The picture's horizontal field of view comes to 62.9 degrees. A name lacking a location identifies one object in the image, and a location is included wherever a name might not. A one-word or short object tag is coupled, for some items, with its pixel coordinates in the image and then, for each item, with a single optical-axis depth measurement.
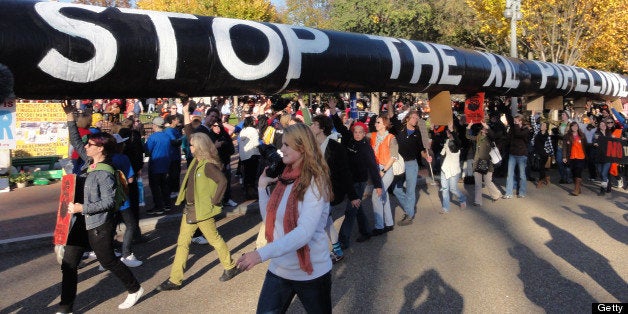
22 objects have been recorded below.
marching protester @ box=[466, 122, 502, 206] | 9.13
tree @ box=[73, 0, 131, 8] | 49.38
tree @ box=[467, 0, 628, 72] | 22.84
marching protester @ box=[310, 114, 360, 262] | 5.54
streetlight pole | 17.05
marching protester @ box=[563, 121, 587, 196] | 10.26
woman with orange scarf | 2.78
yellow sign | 12.95
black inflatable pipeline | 4.18
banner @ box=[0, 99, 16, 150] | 4.03
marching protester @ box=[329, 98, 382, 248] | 6.34
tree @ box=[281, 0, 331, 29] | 56.31
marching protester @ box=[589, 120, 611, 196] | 10.28
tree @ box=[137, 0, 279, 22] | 33.69
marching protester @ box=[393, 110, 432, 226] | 7.84
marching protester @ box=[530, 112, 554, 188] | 11.22
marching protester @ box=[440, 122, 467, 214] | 8.48
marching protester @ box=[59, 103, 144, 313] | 4.37
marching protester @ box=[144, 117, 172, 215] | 8.26
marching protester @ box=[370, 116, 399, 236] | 7.05
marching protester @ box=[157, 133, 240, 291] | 5.09
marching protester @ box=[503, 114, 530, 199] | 9.77
